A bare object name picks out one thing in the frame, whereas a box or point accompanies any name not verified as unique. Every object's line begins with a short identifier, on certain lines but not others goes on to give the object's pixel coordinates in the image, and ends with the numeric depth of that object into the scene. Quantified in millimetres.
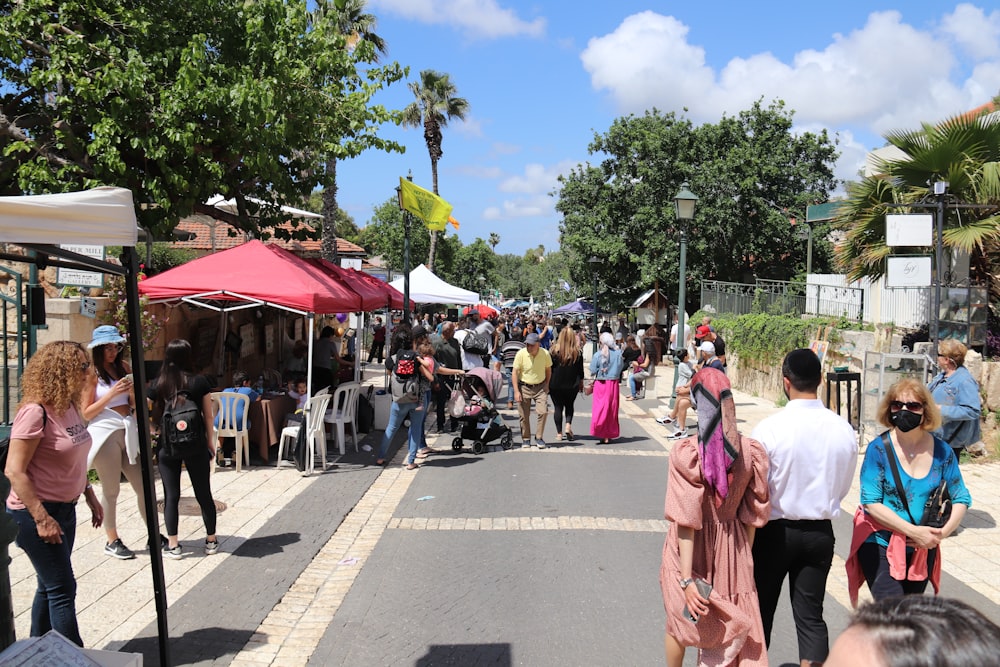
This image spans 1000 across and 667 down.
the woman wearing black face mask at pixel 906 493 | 3859
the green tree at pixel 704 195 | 29547
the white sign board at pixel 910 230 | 9773
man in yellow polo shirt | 11391
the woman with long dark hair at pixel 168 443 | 5789
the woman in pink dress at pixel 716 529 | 3367
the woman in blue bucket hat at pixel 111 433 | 5770
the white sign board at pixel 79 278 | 8188
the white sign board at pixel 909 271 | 9953
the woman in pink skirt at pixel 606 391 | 11656
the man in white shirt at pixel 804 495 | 3635
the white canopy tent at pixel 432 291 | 20538
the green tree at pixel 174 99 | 8828
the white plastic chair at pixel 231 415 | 8984
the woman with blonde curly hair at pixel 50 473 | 3771
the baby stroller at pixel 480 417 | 11102
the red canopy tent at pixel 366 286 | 12148
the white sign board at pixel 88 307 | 8812
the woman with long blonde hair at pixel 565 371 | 11523
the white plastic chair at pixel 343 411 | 10555
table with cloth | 9625
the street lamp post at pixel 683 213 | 15000
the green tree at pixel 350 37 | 20422
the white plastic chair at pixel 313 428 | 9375
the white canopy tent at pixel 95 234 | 2955
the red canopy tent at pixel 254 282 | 9445
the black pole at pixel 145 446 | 3521
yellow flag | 14570
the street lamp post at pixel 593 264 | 30450
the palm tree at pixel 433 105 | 40000
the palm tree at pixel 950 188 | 10883
